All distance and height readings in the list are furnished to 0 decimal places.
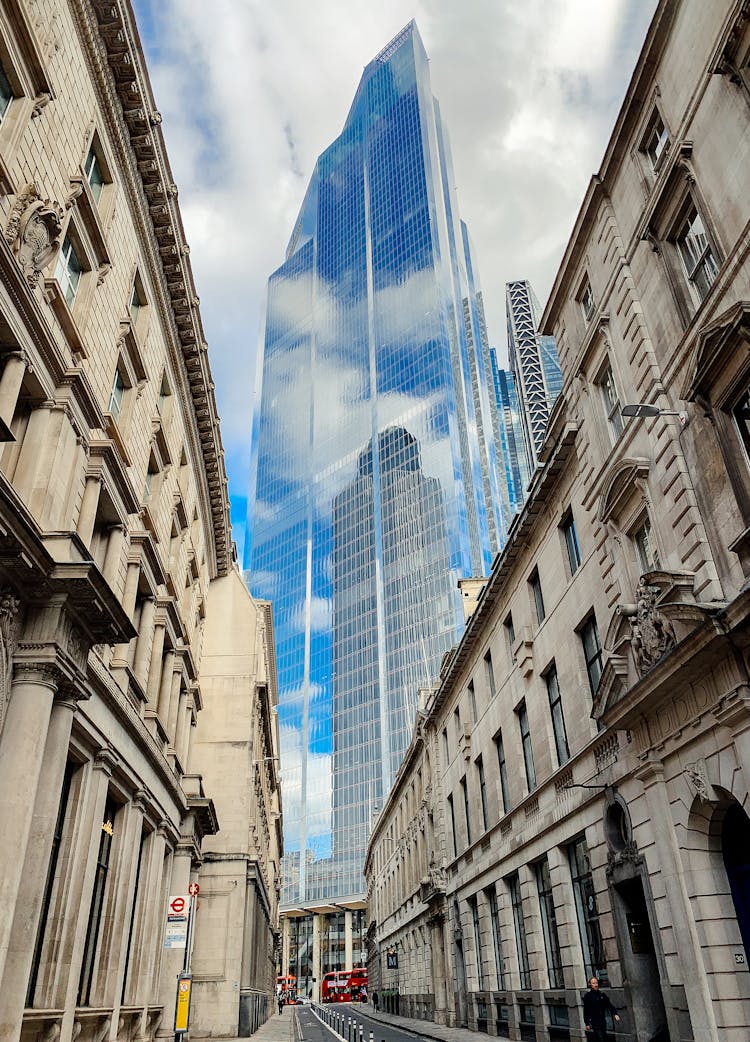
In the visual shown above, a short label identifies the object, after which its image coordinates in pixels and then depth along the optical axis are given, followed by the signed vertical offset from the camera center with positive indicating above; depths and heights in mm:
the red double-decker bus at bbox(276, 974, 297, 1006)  91969 -602
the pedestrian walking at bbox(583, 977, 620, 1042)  15398 -679
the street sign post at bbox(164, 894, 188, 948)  17031 +1185
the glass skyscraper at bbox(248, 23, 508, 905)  125938 +84529
